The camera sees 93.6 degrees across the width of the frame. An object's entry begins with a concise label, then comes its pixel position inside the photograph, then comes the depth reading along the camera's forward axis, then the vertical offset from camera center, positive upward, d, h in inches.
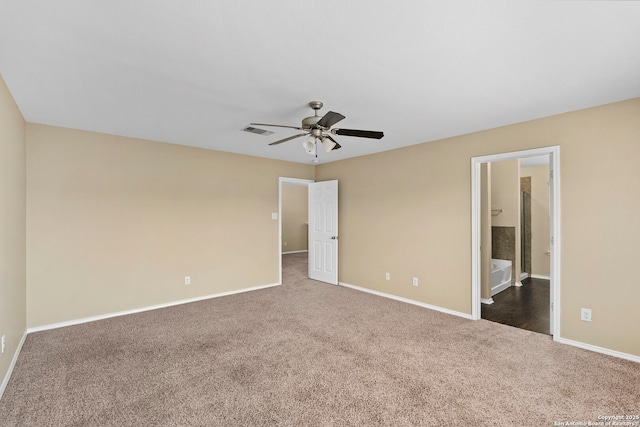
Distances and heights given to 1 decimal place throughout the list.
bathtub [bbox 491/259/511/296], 204.4 -44.1
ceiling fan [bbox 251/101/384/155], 101.3 +30.6
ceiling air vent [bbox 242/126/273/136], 146.6 +41.7
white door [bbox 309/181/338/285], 228.7 -14.2
